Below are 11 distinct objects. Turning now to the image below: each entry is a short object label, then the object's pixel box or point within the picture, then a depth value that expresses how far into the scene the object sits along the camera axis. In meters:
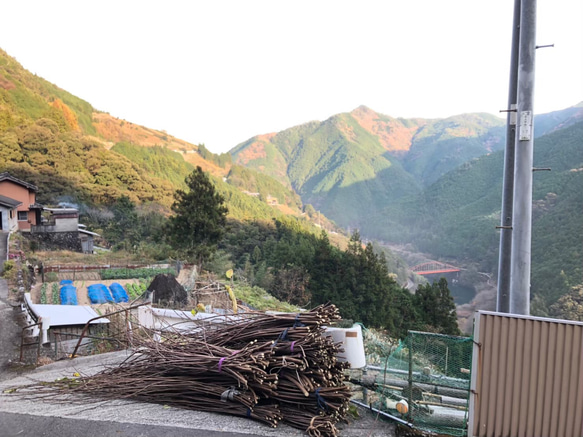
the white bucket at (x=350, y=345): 3.80
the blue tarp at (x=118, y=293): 15.16
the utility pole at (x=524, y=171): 3.97
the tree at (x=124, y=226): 31.31
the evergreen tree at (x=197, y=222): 21.33
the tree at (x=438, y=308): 24.89
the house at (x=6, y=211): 22.10
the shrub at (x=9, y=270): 13.00
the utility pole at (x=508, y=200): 4.37
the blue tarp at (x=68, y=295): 13.82
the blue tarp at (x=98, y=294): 14.84
